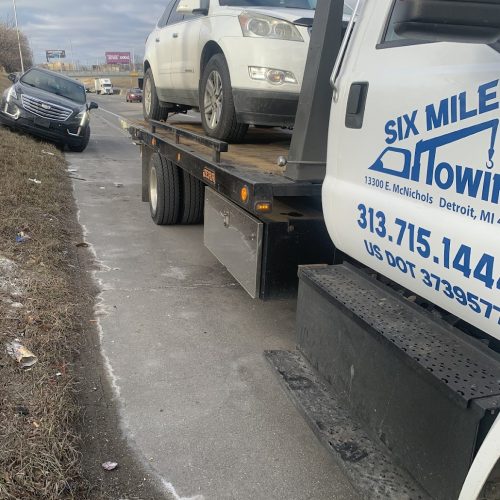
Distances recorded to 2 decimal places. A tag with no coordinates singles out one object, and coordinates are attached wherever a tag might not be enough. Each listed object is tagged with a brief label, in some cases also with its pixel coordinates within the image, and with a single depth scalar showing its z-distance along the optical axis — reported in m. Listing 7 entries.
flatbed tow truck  1.81
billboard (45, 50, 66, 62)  116.28
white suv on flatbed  4.27
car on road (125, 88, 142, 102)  47.87
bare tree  69.88
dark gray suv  12.65
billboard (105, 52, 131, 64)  131.25
